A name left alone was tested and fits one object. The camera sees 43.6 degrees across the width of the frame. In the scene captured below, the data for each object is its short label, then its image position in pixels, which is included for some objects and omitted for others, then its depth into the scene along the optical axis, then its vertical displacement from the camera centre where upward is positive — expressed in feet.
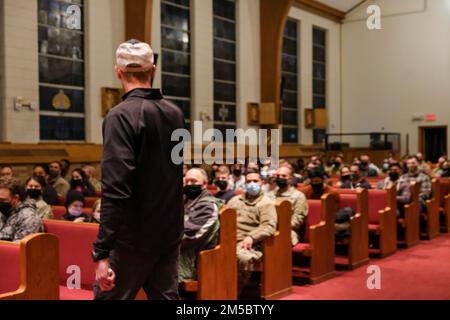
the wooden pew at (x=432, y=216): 26.26 -2.96
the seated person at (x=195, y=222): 13.00 -1.56
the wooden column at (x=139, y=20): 37.88 +9.24
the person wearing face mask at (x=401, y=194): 24.25 -1.75
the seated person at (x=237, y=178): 27.84 -1.26
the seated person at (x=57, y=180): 26.96 -1.20
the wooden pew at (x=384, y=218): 22.08 -2.58
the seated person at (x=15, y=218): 13.03 -1.47
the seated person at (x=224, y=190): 19.99 -1.28
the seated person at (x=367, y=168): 37.78 -0.97
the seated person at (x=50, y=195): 22.72 -1.59
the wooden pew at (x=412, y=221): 24.23 -2.94
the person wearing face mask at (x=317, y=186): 20.67 -1.17
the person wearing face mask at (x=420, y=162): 36.36 -0.56
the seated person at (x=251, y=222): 15.28 -1.95
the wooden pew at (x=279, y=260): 15.76 -3.04
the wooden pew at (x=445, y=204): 28.45 -2.58
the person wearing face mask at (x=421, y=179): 26.45 -1.22
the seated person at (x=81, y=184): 25.49 -1.32
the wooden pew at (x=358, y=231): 19.89 -2.78
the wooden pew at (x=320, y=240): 17.67 -2.79
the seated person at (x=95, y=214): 14.78 -1.56
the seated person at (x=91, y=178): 29.04 -1.20
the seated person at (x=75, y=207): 17.11 -1.58
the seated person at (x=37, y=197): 17.07 -1.31
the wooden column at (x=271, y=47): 51.52 +9.86
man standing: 6.40 -0.42
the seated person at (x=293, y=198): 18.02 -1.42
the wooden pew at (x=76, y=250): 12.26 -2.12
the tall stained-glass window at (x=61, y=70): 35.12 +5.52
